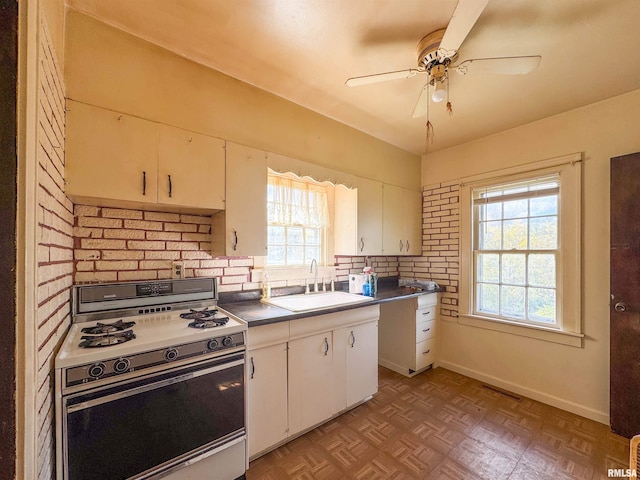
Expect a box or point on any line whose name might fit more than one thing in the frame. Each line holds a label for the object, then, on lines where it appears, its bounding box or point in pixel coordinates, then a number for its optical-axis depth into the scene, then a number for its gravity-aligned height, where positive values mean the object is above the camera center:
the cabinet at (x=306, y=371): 1.76 -1.00
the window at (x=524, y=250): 2.41 -0.09
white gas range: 1.14 -0.71
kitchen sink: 2.09 -0.54
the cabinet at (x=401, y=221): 3.08 +0.25
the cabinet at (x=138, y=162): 1.41 +0.46
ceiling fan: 1.32 +1.02
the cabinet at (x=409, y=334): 2.97 -1.08
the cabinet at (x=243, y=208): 1.91 +0.24
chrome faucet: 2.75 -0.38
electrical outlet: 1.94 -0.21
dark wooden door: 2.00 -0.41
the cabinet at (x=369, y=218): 2.79 +0.25
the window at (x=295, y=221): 2.55 +0.21
